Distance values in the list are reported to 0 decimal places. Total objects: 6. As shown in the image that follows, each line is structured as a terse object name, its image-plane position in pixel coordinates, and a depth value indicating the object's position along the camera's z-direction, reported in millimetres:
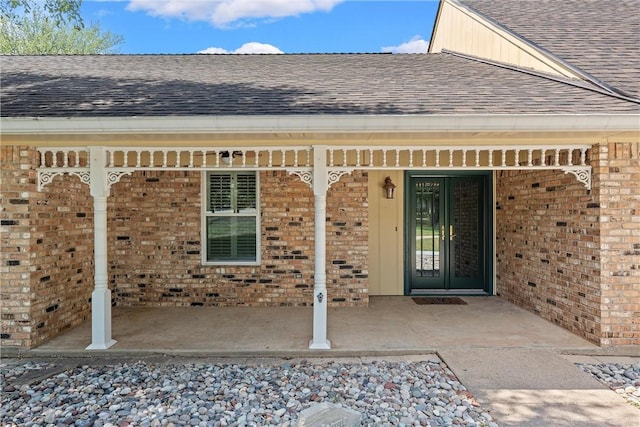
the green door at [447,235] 6941
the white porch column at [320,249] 4305
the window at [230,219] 6203
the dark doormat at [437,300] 6352
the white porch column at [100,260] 4320
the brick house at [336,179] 3941
